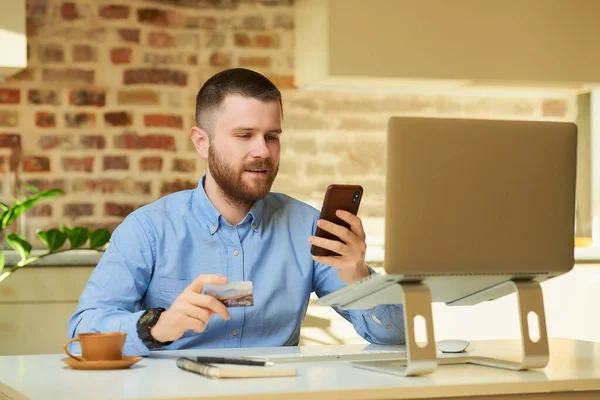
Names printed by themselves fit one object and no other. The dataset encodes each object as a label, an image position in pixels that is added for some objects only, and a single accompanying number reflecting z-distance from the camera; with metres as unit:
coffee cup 2.51
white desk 2.26
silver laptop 2.42
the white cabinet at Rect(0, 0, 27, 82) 4.06
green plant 3.82
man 2.90
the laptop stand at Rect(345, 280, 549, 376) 2.43
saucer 2.48
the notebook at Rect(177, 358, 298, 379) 2.39
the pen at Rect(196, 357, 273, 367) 2.50
